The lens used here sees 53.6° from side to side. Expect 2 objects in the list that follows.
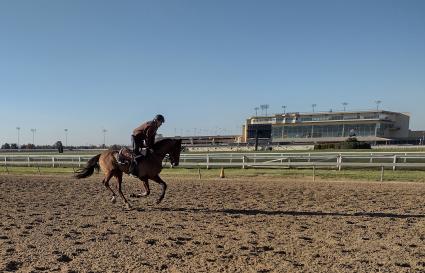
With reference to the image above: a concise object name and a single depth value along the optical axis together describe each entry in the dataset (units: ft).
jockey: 37.04
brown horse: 37.37
